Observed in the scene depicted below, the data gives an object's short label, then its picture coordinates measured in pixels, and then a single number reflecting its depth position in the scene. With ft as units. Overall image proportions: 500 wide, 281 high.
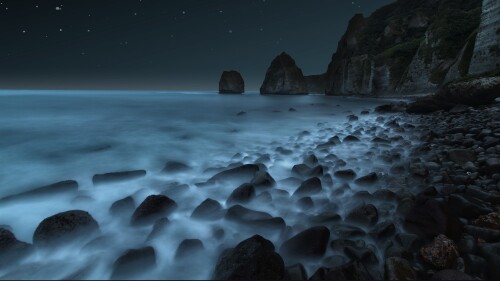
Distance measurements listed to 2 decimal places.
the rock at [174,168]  15.85
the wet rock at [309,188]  11.76
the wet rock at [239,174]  13.92
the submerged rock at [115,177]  13.72
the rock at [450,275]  5.65
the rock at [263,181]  12.54
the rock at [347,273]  6.15
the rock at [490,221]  7.41
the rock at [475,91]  34.24
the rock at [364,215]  8.77
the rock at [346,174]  13.34
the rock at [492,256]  5.94
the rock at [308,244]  7.36
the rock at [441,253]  6.41
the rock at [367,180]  12.45
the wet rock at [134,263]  6.95
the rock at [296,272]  6.50
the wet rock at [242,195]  11.15
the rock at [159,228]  8.73
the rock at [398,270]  6.11
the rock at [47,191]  11.77
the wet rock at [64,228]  8.16
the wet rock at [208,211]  10.03
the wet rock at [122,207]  10.39
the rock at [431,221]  7.29
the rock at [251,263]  6.29
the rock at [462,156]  12.98
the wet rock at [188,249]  7.77
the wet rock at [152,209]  9.59
